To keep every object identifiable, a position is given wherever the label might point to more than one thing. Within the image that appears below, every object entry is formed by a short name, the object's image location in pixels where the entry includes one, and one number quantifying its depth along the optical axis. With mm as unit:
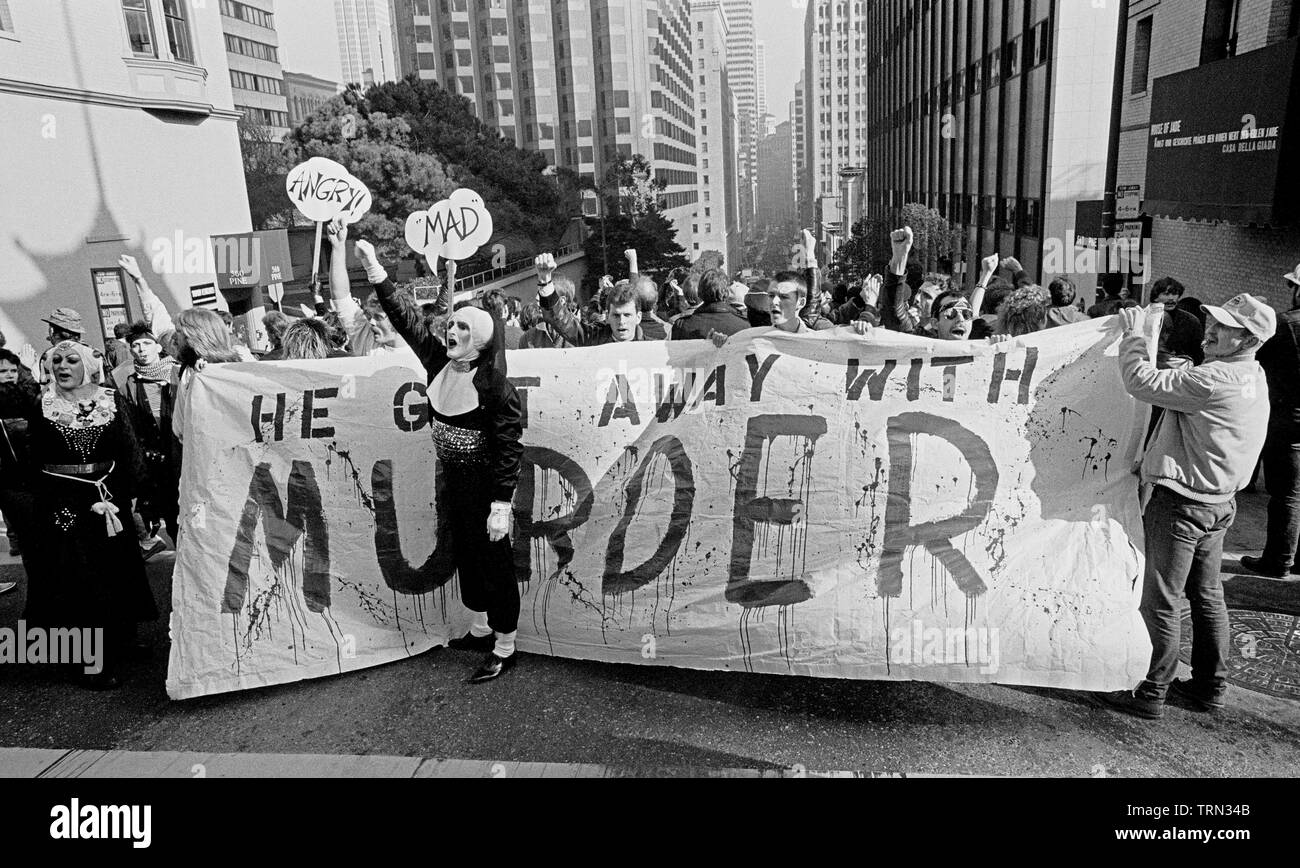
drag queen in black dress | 4930
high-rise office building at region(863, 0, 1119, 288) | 25062
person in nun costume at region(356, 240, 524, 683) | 4410
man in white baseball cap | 3900
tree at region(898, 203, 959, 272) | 32625
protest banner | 4141
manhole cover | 4281
